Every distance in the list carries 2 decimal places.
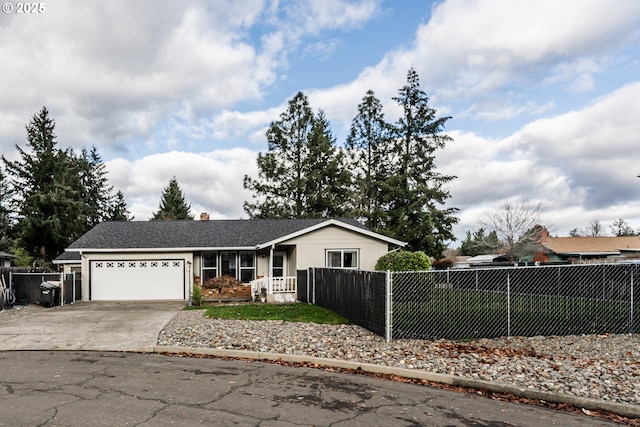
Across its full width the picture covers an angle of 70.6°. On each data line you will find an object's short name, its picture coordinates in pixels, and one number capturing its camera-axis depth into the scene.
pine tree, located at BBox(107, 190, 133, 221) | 51.59
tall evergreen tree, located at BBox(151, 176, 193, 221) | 51.66
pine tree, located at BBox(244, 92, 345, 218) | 39.00
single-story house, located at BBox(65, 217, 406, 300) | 19.69
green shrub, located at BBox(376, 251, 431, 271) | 16.05
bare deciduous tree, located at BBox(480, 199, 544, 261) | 41.84
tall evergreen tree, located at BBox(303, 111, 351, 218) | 38.75
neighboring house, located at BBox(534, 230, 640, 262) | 43.56
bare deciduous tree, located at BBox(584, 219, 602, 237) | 71.13
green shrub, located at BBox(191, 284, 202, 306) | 17.58
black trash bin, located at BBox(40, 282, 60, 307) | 17.41
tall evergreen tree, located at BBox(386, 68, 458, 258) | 35.28
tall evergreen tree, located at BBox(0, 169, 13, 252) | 41.96
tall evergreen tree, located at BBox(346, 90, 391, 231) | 38.09
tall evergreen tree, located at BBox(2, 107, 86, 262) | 36.44
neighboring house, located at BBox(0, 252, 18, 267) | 31.87
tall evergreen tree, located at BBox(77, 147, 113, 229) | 50.88
